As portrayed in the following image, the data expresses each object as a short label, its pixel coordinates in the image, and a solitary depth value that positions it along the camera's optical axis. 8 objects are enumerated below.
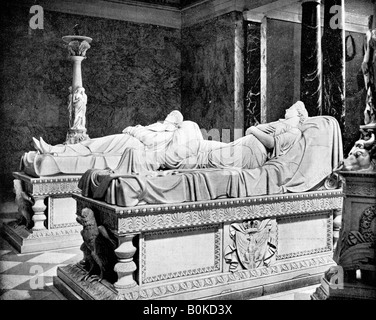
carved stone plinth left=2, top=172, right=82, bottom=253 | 5.59
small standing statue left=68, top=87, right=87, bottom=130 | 7.23
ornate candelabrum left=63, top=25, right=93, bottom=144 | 7.20
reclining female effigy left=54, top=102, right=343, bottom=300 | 3.54
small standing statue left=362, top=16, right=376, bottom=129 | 3.17
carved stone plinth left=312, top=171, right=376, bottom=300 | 3.07
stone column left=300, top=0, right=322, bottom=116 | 7.23
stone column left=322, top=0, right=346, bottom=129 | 6.78
